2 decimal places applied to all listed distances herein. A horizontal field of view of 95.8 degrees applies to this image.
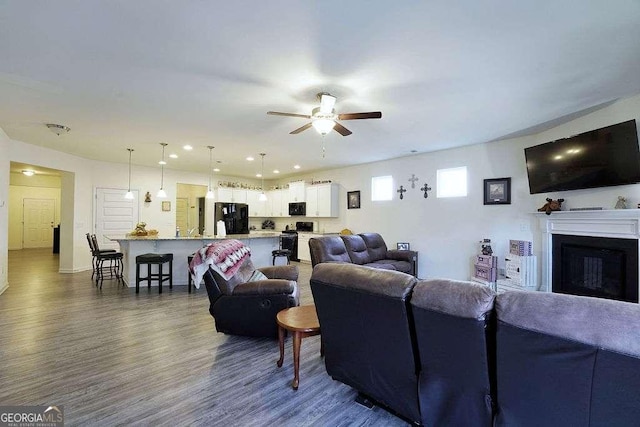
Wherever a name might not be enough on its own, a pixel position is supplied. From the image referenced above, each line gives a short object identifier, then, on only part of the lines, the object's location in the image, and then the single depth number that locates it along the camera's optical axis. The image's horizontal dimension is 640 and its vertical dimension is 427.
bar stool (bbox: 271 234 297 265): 6.23
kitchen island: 5.24
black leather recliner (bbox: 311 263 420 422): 1.62
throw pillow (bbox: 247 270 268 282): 3.42
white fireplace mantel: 3.26
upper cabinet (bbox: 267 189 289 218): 9.19
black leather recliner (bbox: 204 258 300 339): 2.85
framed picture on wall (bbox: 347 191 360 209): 7.45
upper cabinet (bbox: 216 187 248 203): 8.64
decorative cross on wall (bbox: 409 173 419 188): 6.25
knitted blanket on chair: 2.98
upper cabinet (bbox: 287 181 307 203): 8.56
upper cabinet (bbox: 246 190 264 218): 9.40
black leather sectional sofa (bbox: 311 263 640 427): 1.07
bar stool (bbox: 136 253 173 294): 4.88
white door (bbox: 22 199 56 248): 10.11
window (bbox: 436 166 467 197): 5.59
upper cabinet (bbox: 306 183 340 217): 7.83
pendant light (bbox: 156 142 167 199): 5.41
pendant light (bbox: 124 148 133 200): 5.75
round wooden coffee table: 2.19
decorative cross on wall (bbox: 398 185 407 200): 6.45
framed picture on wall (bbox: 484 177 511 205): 4.93
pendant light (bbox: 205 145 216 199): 5.56
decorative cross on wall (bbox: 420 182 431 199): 6.04
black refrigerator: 7.70
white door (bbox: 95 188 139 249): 7.01
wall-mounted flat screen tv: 3.16
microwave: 8.58
